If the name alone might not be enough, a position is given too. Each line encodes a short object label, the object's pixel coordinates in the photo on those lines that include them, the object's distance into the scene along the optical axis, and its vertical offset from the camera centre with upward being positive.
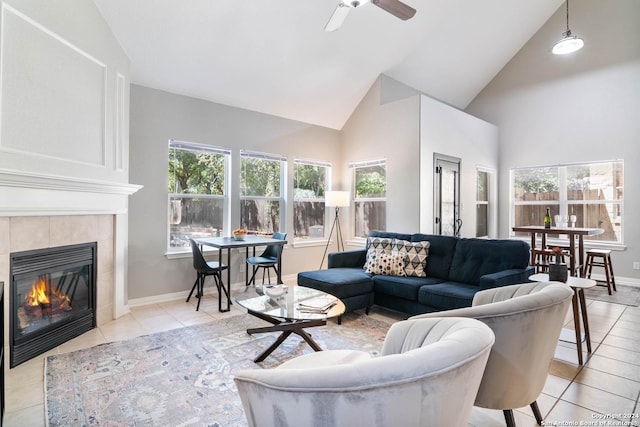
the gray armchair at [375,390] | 0.85 -0.47
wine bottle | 4.60 -0.05
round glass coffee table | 2.34 -0.69
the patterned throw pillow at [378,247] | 3.90 -0.36
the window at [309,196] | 5.52 +0.36
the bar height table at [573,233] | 4.11 -0.20
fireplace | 2.56 -0.72
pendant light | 4.38 +2.34
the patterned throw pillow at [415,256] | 3.67 -0.44
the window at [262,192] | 4.91 +0.39
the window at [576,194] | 5.40 +0.41
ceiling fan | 2.69 +1.83
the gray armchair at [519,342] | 1.51 -0.59
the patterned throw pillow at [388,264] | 3.72 -0.54
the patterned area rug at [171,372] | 1.89 -1.12
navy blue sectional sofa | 3.09 -0.65
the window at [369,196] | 5.43 +0.37
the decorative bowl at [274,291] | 2.74 -0.63
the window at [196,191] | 4.28 +0.35
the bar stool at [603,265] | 4.61 -0.69
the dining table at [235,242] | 3.71 -0.30
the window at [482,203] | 6.14 +0.27
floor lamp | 5.24 +0.30
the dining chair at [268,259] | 4.38 -0.58
